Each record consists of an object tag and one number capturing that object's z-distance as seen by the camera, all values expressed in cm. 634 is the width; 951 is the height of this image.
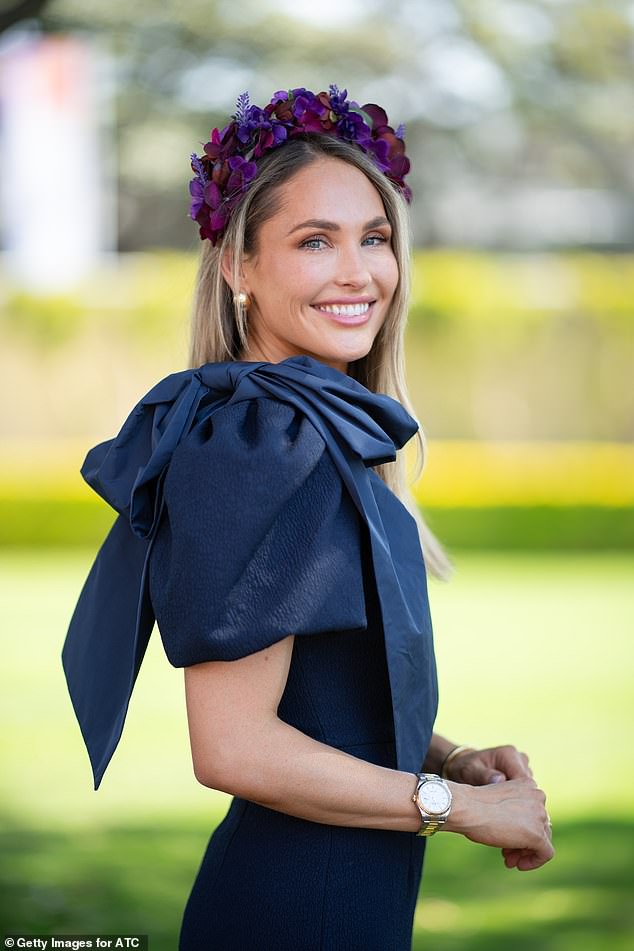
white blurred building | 2030
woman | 188
